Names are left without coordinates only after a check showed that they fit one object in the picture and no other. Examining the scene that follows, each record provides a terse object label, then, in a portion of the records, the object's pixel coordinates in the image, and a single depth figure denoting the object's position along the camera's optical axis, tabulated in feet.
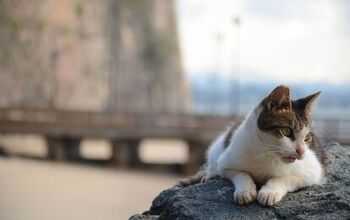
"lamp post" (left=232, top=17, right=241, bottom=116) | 96.52
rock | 10.67
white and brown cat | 10.57
